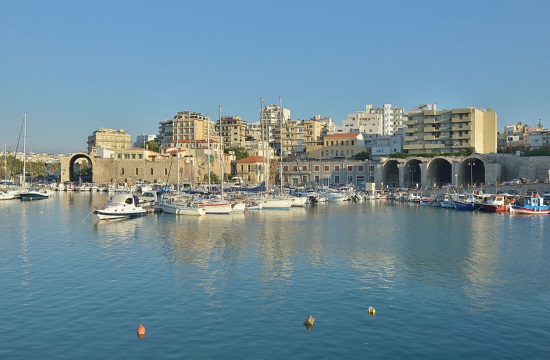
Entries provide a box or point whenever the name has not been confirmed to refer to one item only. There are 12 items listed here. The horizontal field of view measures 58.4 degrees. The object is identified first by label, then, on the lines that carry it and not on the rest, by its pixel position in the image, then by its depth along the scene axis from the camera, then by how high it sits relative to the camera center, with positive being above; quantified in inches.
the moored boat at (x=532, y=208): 2158.0 -105.9
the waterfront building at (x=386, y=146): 3867.9 +295.5
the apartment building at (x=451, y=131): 3395.7 +376.2
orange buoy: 614.5 -187.6
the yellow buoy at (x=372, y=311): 694.4 -181.3
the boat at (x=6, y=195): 2926.7 -77.1
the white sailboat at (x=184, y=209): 1931.6 -104.4
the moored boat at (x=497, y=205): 2257.6 -97.3
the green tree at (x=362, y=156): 3890.3 +216.6
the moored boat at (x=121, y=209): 1760.6 -99.0
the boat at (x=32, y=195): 2958.7 -77.9
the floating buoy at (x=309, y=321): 650.2 -183.2
